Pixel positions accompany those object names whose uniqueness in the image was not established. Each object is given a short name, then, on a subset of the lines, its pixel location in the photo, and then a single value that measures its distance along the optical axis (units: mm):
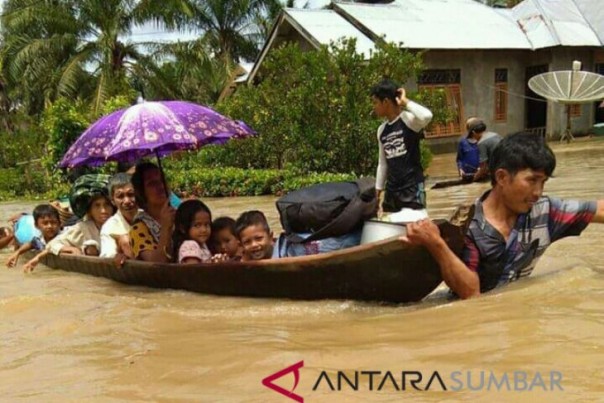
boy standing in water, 4727
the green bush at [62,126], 13344
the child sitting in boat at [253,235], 4199
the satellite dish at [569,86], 16594
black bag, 3900
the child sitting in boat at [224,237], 4721
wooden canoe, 3557
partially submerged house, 16969
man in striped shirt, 3199
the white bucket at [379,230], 3686
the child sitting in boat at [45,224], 6375
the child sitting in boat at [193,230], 4602
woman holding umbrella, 4879
